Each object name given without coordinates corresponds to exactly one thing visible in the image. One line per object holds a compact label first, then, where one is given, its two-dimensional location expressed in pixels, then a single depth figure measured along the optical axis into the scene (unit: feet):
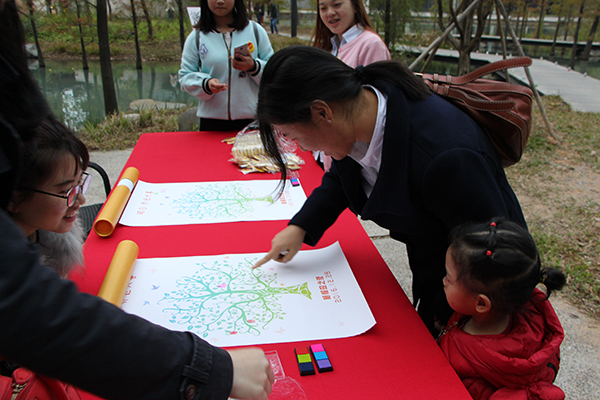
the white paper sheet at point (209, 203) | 5.11
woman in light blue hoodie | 8.06
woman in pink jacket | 7.97
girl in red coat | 3.01
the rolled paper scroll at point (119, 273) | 3.44
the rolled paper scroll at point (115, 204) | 4.61
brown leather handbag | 3.54
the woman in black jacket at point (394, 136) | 3.21
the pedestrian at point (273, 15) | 47.25
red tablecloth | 2.81
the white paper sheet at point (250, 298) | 3.28
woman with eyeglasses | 3.05
